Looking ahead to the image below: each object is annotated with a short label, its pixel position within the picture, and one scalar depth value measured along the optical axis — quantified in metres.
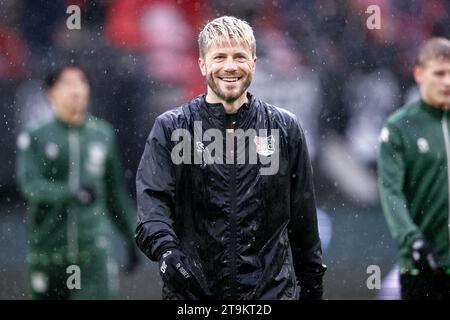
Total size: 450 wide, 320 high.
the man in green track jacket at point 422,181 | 11.42
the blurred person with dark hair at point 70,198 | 11.70
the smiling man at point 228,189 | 7.04
